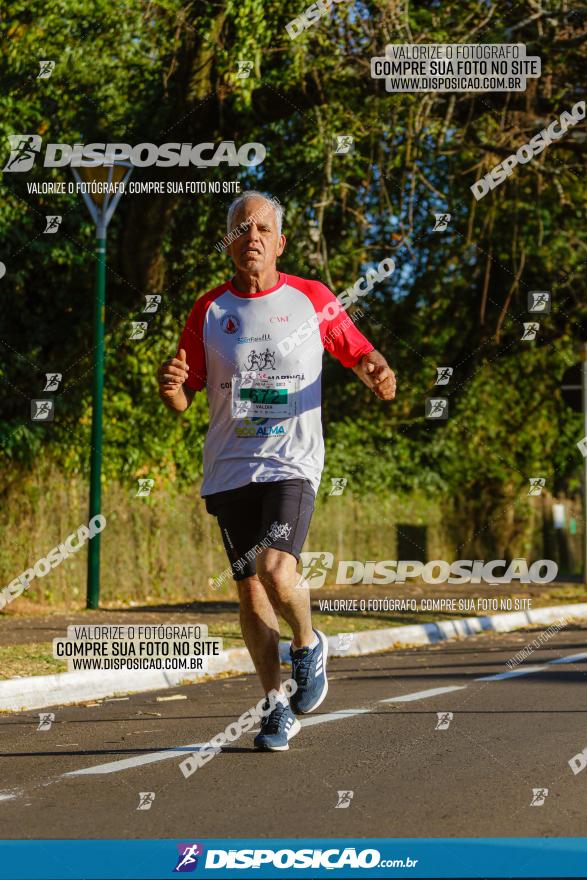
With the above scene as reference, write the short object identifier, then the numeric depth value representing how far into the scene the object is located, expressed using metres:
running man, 11.71
